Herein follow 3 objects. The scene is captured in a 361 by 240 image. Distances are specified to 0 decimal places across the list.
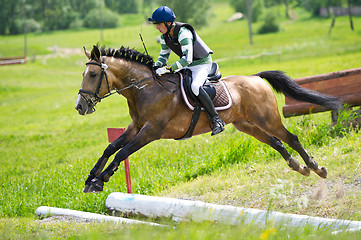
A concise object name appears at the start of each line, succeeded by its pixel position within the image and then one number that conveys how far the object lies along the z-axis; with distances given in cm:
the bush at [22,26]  15600
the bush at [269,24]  8270
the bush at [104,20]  17890
